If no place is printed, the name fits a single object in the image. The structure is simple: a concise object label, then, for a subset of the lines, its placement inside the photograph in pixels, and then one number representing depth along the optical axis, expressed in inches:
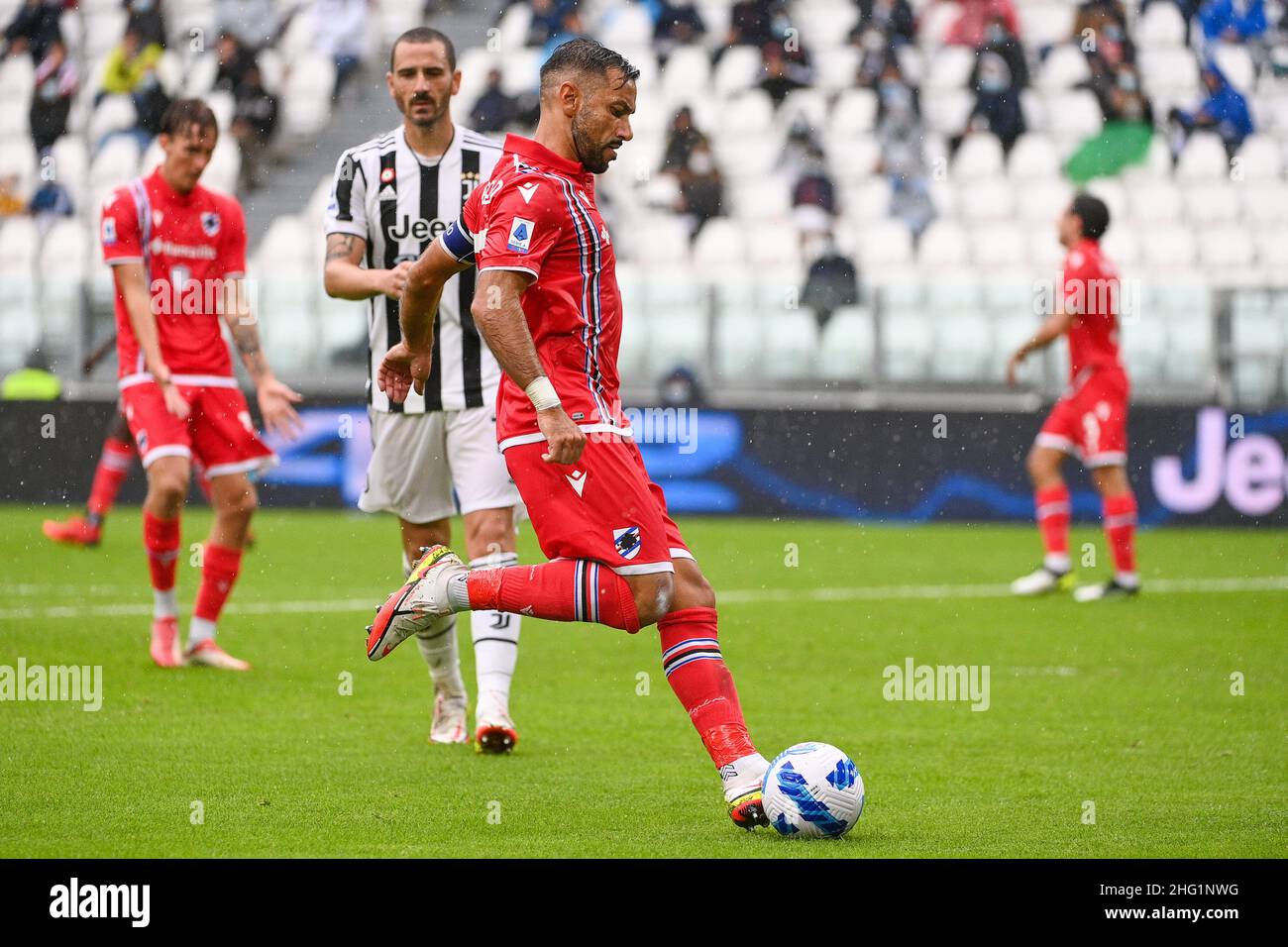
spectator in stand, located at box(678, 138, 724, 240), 699.4
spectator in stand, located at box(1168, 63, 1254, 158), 745.0
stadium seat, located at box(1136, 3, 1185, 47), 765.9
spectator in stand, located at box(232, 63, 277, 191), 733.9
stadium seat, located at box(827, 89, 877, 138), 737.0
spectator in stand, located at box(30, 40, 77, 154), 745.6
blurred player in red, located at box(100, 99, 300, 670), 305.9
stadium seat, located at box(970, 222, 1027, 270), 692.1
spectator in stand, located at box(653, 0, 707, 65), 751.1
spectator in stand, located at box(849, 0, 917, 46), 764.6
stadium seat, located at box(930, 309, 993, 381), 610.5
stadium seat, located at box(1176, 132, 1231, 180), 733.9
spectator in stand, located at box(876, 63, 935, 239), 714.2
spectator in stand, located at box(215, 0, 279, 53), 760.3
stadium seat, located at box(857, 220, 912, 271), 676.1
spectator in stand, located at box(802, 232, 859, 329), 608.7
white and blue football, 181.8
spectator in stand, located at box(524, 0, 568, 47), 725.9
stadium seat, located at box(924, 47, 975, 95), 760.3
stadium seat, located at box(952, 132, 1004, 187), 729.6
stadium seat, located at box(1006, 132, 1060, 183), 729.6
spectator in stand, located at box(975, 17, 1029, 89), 767.5
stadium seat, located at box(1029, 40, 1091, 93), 768.9
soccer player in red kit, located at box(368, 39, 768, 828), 185.5
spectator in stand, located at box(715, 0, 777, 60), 758.5
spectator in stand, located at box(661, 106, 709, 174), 703.1
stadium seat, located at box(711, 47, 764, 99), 746.8
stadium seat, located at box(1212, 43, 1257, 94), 761.6
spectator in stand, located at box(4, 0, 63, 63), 757.9
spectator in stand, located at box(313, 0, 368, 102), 751.7
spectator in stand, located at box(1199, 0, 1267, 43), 770.8
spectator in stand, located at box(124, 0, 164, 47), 756.6
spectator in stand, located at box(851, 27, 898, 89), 748.6
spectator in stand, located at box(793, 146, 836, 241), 692.7
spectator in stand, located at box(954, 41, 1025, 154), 748.0
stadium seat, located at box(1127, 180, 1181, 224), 720.3
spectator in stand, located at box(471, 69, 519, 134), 679.7
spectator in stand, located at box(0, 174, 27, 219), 713.0
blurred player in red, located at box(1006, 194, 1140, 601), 437.1
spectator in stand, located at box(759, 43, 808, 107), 751.1
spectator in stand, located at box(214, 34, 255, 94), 738.3
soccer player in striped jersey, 243.6
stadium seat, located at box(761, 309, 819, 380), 611.2
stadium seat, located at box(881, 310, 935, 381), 609.0
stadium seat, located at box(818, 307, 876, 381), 609.9
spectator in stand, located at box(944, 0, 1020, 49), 768.9
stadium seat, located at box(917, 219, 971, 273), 684.7
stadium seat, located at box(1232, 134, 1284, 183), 730.8
